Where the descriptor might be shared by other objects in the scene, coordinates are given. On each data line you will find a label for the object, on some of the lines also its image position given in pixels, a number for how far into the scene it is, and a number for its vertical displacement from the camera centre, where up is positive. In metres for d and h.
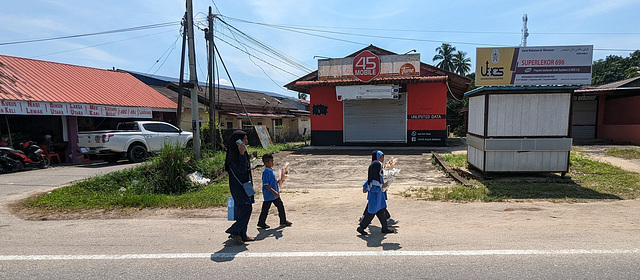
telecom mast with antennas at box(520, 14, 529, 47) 30.81 +8.54
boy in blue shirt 4.81 -1.11
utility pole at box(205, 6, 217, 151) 13.04 +1.71
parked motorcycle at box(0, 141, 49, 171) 10.22 -1.23
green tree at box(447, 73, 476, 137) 27.77 +0.05
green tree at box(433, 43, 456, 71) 47.97 +9.53
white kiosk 7.79 -0.25
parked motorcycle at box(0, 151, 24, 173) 10.12 -1.37
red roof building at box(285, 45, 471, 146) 16.28 +1.11
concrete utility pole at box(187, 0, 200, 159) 10.07 +1.26
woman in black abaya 4.23 -0.82
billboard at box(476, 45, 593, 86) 7.70 +1.30
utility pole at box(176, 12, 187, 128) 12.34 +2.21
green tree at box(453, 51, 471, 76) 48.03 +8.37
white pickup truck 11.85 -0.77
